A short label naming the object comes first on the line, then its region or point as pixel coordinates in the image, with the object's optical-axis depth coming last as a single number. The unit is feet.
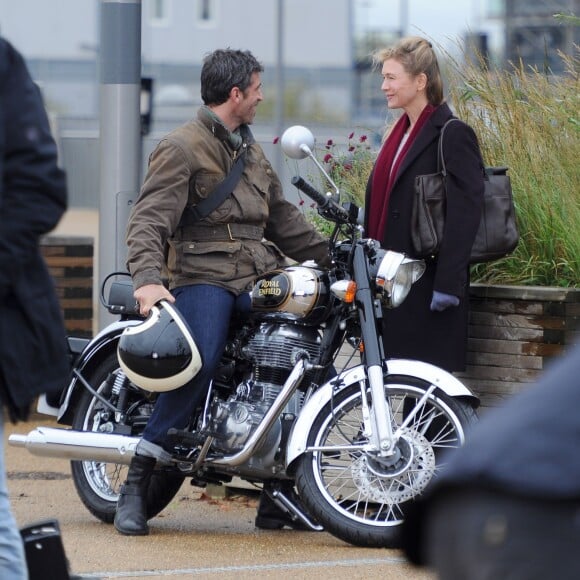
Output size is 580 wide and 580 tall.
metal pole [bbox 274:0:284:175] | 145.38
